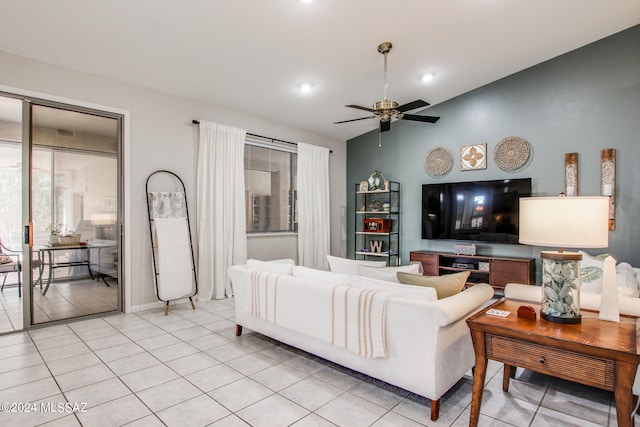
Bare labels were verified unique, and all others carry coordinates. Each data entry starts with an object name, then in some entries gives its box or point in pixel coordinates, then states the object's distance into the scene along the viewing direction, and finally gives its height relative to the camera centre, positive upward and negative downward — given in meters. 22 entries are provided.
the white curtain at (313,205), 6.02 +0.16
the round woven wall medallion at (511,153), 4.81 +0.91
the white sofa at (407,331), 1.95 -0.76
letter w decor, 6.22 -0.61
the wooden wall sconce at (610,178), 4.04 +0.45
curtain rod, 5.35 +1.28
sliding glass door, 3.45 +0.00
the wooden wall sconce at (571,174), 4.36 +0.54
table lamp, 1.73 -0.11
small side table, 1.45 -0.66
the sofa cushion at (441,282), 2.18 -0.46
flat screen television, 4.80 +0.07
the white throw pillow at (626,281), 2.39 -0.54
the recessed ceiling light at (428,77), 4.48 +1.89
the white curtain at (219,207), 4.64 +0.09
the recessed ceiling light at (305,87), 4.45 +1.74
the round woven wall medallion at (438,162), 5.55 +0.90
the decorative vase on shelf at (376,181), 6.13 +0.61
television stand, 4.55 -0.79
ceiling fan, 3.48 +1.13
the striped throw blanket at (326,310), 2.15 -0.72
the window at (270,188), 5.50 +0.46
